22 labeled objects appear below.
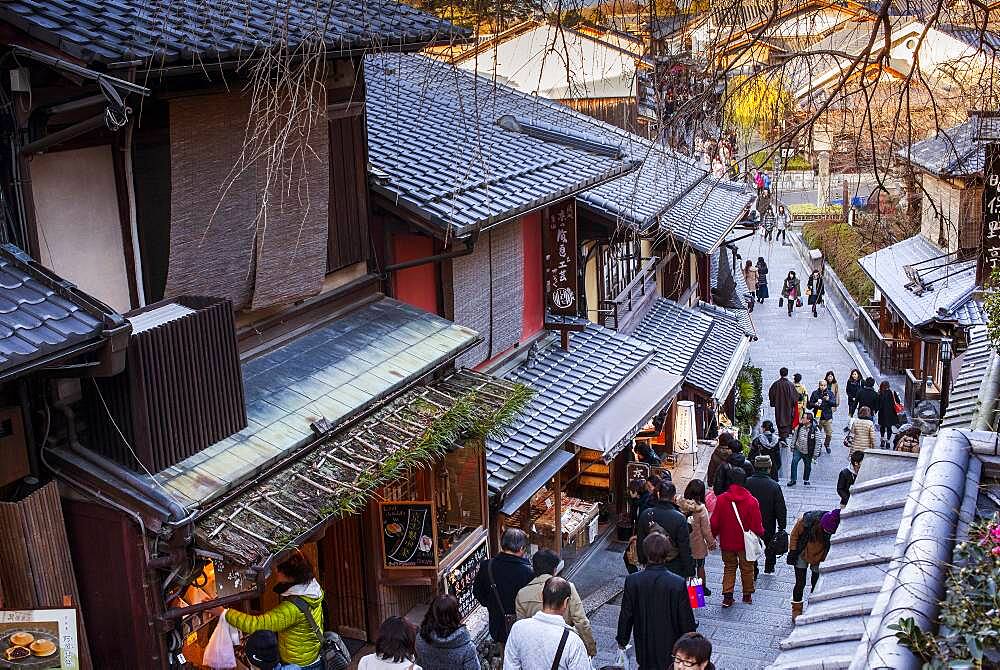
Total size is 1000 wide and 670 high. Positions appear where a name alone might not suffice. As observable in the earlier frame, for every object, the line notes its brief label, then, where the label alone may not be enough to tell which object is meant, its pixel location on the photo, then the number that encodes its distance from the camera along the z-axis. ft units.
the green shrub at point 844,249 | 130.52
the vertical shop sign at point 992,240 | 67.12
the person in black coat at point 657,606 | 30.22
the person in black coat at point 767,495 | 45.32
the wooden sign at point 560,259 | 55.98
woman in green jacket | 27.86
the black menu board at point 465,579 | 39.34
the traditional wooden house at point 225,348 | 25.25
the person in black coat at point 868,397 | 83.15
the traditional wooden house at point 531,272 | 42.83
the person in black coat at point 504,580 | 32.09
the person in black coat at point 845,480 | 52.26
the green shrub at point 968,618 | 13.28
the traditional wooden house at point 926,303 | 82.84
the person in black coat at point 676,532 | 37.68
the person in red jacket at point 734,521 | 43.60
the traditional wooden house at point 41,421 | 22.88
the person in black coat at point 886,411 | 81.76
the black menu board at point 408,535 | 37.45
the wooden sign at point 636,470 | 62.23
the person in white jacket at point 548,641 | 24.38
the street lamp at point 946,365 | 80.41
